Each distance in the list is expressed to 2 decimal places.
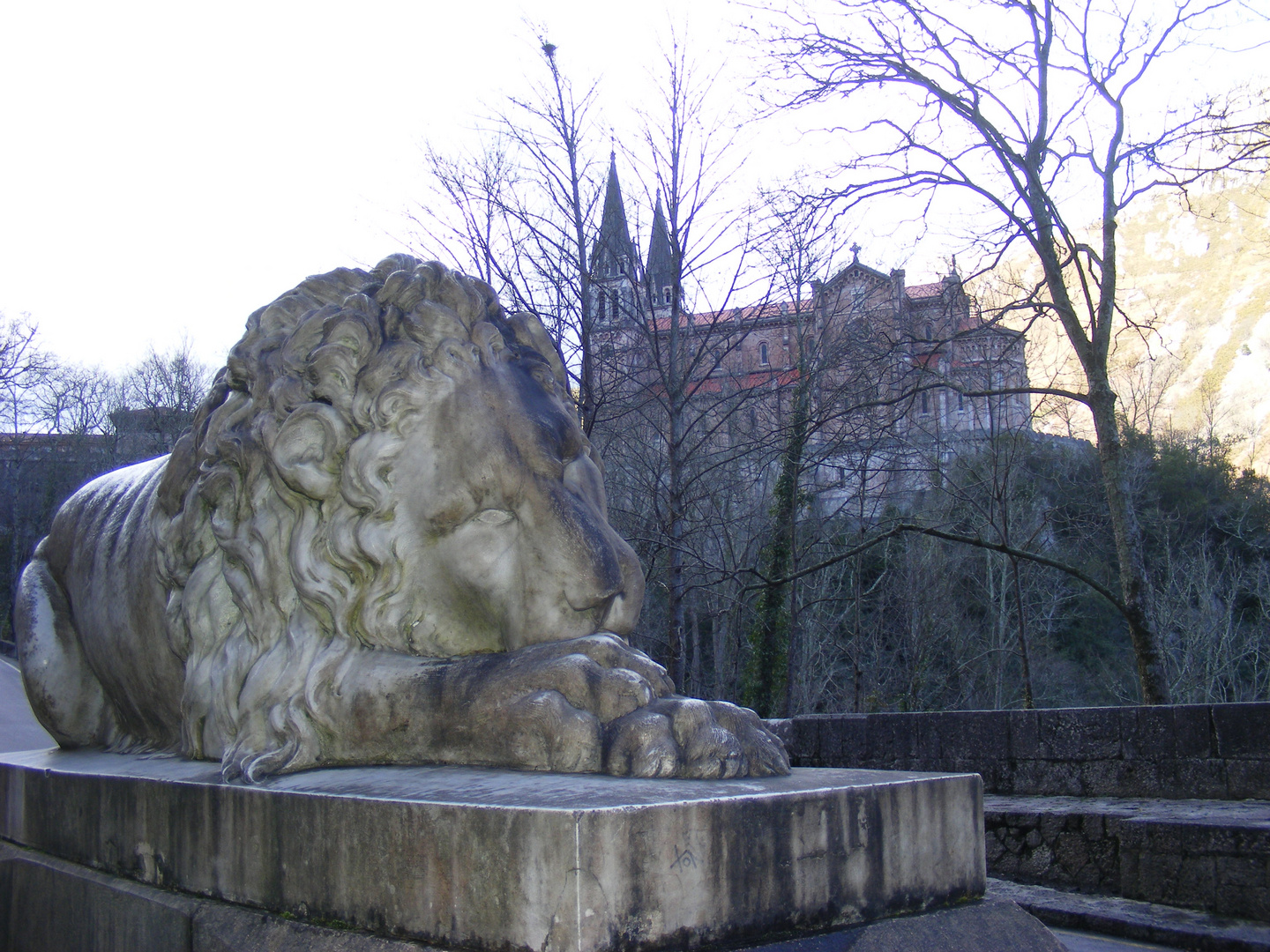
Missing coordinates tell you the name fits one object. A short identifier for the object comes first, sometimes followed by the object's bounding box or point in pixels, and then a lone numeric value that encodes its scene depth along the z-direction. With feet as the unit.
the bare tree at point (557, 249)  39.06
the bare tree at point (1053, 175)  37.40
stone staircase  18.66
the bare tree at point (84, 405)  119.34
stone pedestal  5.92
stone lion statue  9.00
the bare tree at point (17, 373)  99.96
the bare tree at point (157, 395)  104.17
